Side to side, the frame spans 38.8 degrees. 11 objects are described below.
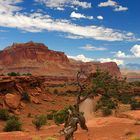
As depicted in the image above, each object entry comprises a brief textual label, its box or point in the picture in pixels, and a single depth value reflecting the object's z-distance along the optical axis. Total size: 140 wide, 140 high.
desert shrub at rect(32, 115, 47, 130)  18.84
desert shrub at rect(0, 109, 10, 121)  24.43
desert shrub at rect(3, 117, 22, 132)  17.86
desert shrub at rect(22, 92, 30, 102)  31.54
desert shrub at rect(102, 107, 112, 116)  22.16
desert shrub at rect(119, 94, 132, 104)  31.33
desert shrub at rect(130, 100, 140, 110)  25.74
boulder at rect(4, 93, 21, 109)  28.09
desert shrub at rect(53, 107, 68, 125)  19.89
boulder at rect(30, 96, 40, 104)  32.47
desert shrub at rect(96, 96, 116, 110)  25.13
